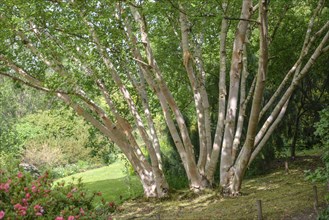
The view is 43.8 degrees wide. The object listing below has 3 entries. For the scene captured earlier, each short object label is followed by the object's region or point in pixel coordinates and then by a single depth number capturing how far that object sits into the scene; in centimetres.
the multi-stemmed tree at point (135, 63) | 792
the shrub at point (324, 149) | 584
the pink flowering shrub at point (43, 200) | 516
